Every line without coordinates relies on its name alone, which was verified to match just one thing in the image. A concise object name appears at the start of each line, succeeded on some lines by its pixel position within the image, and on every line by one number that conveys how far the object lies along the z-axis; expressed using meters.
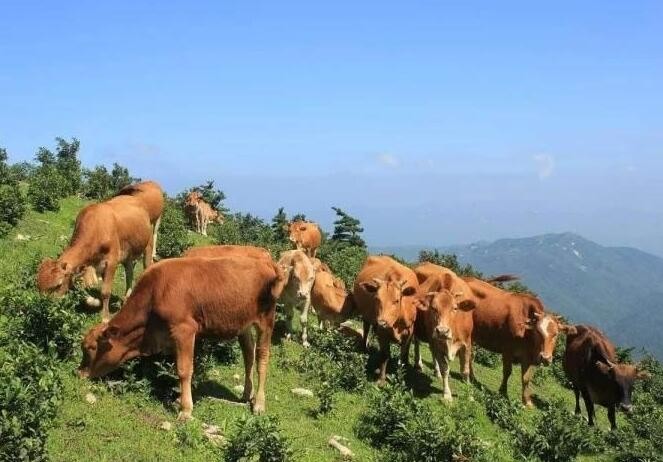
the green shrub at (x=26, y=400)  7.73
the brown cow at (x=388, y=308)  15.83
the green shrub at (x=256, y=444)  9.02
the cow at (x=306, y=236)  30.39
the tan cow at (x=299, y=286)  17.18
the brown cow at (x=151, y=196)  18.57
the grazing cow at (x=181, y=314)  10.90
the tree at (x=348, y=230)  39.22
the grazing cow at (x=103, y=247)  13.02
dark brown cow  17.14
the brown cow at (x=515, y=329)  16.91
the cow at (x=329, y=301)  18.72
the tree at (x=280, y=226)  34.55
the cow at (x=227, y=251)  15.94
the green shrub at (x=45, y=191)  22.44
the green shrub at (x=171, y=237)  21.28
